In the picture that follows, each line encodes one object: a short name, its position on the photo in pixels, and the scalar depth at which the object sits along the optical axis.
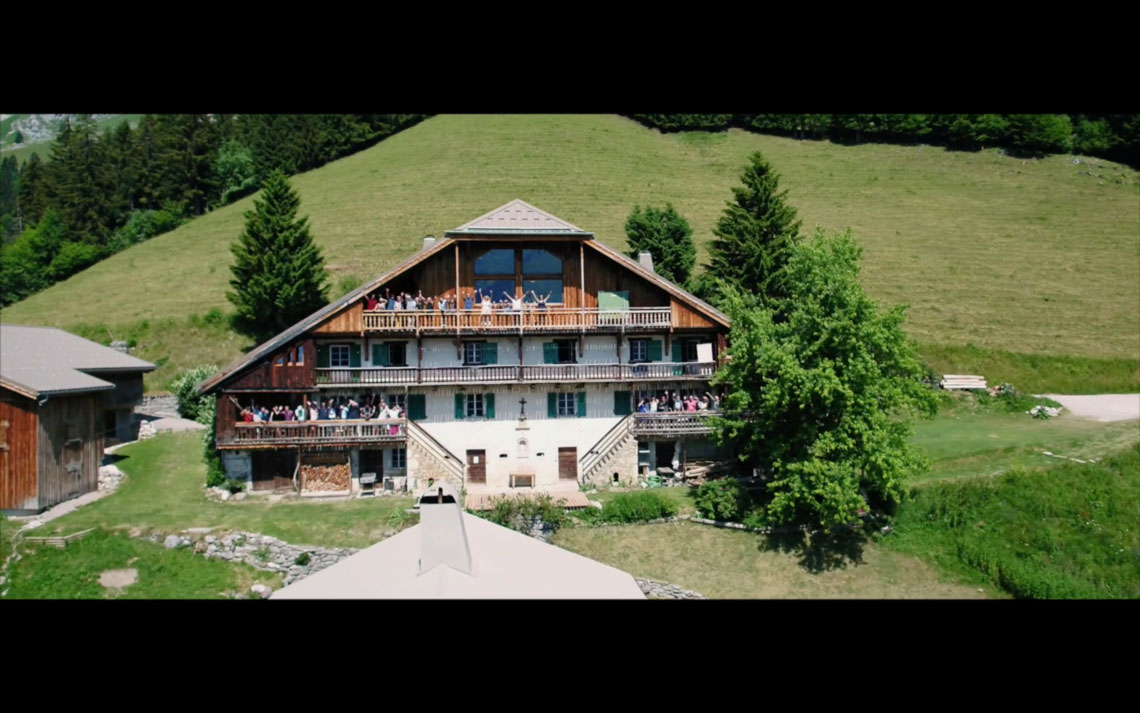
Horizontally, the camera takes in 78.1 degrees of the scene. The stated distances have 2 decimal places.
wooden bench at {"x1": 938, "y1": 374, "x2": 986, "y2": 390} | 37.19
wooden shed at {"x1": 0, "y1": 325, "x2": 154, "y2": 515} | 24.81
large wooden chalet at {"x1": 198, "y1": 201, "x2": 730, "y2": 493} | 28.14
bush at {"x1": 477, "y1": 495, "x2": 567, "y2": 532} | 24.66
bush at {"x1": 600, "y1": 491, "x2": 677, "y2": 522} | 25.00
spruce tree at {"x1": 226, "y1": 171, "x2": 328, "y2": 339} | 43.78
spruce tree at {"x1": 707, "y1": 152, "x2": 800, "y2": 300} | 38.31
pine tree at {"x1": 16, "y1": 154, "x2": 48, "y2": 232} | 76.00
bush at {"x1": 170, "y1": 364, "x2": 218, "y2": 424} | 38.00
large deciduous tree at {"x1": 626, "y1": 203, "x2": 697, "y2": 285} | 45.47
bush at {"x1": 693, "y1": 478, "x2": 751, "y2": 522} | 24.86
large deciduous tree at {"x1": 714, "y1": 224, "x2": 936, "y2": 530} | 22.42
